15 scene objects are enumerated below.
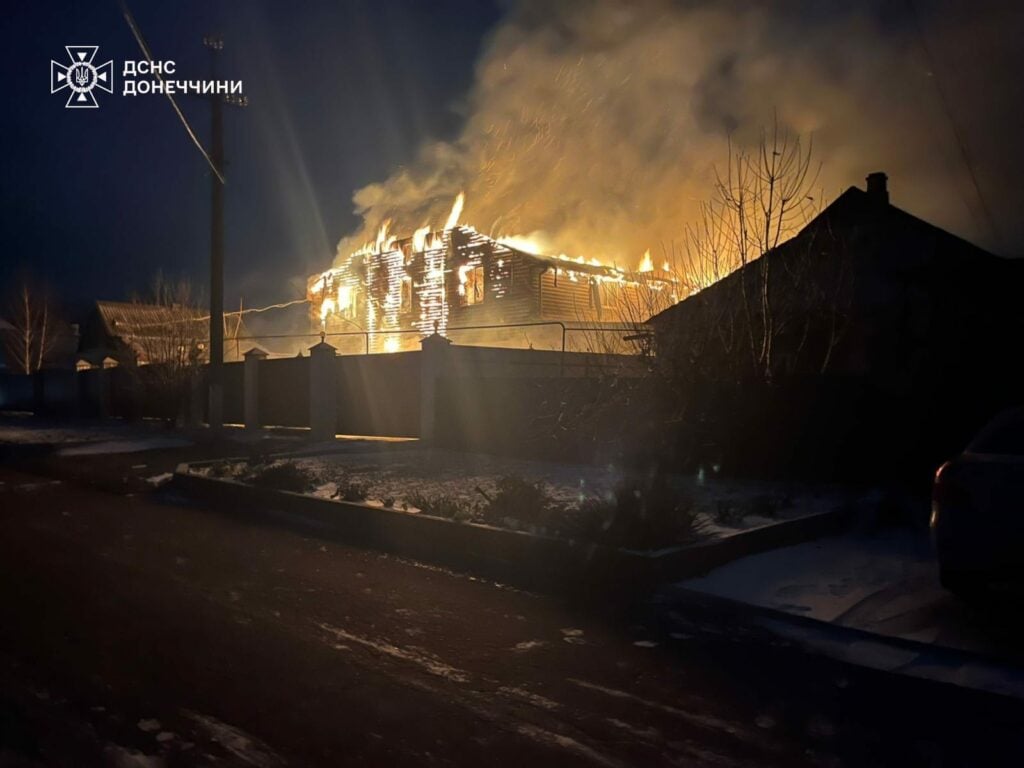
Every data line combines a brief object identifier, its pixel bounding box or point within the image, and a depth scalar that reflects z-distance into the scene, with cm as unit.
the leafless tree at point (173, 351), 2438
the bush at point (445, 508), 815
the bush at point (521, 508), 790
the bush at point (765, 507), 853
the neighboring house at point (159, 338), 2541
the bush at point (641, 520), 700
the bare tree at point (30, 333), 5272
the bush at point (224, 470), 1199
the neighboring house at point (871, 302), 1197
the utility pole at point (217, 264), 1877
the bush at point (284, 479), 1048
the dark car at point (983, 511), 496
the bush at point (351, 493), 932
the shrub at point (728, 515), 811
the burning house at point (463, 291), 2870
